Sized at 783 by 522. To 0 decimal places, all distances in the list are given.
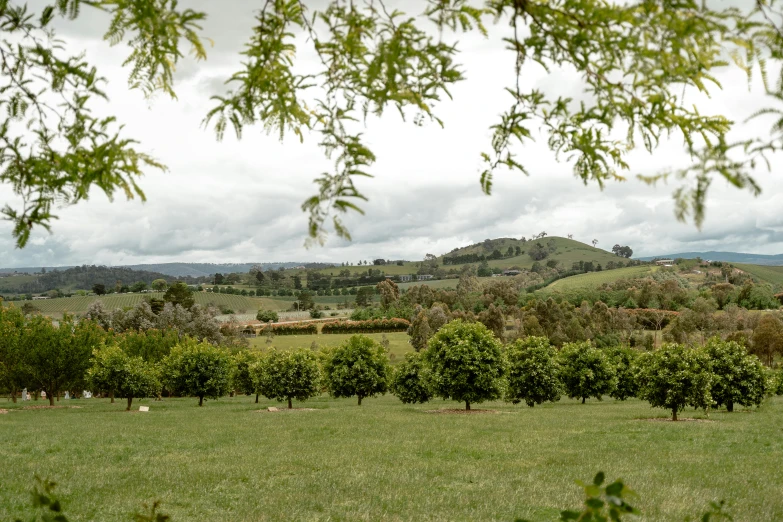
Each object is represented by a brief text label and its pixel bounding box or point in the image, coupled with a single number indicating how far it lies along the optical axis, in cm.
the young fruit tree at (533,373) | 3553
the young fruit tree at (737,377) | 2919
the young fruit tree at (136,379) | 3719
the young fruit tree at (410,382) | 3728
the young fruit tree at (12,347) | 3938
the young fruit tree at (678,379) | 2498
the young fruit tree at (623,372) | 4172
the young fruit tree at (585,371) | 3912
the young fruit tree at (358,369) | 3859
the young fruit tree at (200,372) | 4150
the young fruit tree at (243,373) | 4972
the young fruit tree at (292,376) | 3684
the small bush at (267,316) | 13025
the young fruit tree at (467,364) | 3028
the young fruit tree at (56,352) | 4009
